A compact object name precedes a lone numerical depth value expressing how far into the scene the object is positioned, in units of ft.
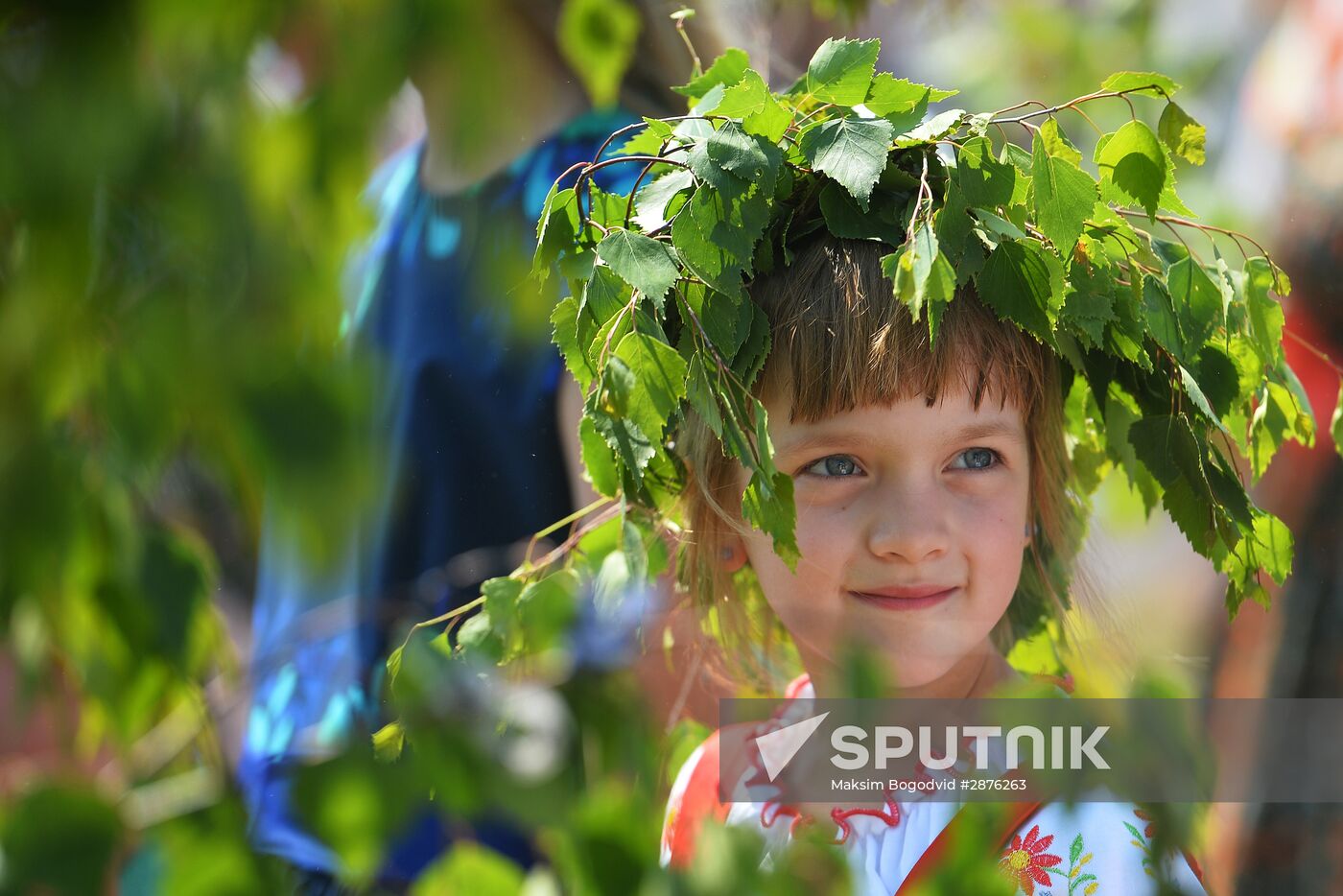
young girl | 7.67
